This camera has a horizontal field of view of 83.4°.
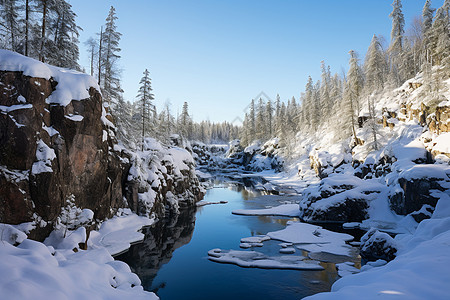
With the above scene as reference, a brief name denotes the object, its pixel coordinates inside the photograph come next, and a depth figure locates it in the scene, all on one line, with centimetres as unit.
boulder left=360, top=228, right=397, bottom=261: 1324
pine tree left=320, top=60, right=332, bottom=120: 6156
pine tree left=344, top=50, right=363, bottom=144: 4006
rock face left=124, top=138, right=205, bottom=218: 2170
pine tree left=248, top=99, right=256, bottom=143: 8425
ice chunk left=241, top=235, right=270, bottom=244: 1728
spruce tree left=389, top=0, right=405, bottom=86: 5016
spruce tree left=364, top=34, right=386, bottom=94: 5075
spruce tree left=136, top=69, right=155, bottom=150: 3020
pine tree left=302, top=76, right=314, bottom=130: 7000
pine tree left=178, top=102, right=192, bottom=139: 7025
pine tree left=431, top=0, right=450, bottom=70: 3256
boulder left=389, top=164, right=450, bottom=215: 1805
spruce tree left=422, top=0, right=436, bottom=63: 4194
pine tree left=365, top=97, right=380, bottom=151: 3298
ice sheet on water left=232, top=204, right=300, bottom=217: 2514
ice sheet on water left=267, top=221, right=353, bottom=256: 1586
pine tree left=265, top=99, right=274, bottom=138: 8106
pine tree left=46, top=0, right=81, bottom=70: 2058
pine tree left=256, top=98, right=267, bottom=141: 8114
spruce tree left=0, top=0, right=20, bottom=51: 2053
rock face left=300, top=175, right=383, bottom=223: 2297
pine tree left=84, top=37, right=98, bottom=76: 2661
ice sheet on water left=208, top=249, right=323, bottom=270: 1330
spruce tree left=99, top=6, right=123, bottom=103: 2642
